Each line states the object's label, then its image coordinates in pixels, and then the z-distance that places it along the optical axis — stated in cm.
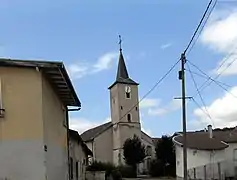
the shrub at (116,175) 4784
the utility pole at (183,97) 2169
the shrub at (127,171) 6875
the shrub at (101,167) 4902
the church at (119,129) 8294
